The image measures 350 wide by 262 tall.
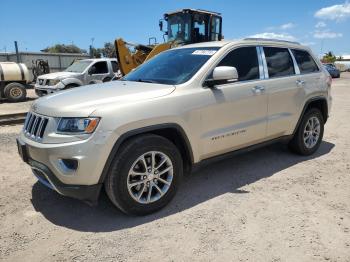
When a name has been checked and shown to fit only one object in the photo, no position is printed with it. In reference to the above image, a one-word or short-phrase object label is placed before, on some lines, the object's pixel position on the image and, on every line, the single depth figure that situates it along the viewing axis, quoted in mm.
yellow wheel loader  13677
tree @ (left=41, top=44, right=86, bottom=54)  75588
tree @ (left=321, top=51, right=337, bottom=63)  80825
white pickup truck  13255
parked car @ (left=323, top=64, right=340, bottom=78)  37422
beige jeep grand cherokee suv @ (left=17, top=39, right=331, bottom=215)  3307
